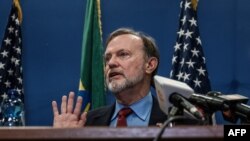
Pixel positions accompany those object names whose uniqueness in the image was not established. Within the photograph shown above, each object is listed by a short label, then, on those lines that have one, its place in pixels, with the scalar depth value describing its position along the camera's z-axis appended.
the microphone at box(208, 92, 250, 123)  2.05
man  4.00
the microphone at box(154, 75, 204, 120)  1.99
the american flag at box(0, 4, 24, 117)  5.84
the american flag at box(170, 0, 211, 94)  5.48
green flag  5.58
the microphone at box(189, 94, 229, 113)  2.02
